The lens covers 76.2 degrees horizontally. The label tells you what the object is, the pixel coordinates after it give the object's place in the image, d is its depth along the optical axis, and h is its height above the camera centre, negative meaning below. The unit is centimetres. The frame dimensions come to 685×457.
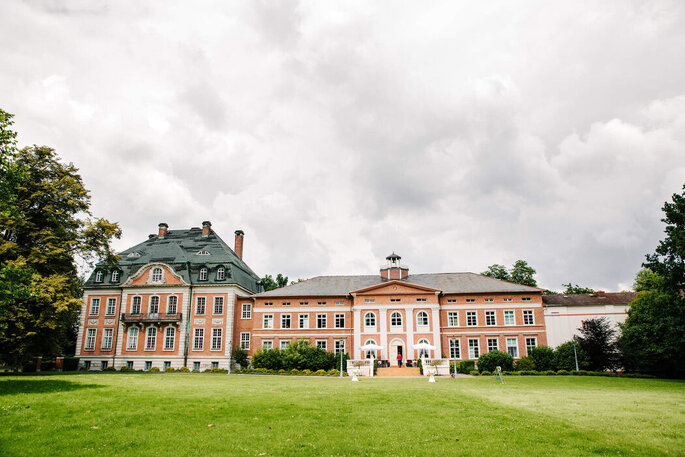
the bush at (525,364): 4047 -221
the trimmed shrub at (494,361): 3838 -179
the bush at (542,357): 4025 -159
